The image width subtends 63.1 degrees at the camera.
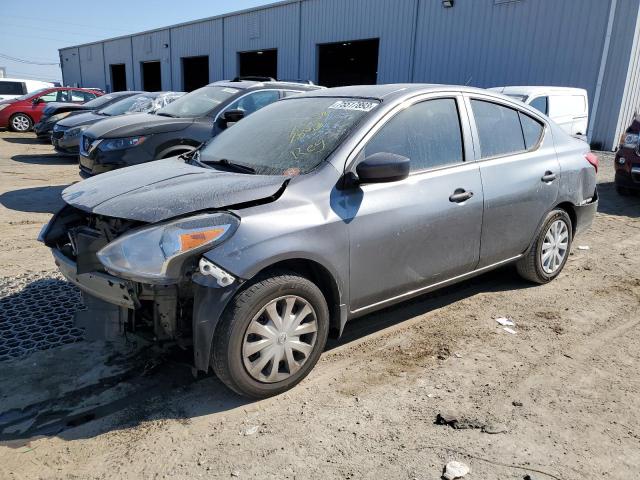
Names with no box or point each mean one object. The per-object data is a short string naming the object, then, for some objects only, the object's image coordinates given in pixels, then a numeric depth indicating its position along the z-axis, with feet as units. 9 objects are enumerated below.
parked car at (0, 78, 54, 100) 69.51
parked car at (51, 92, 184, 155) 33.96
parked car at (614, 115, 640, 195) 27.78
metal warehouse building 46.88
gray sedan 8.94
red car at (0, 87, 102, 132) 58.70
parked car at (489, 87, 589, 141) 32.27
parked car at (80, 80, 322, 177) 22.49
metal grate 11.73
